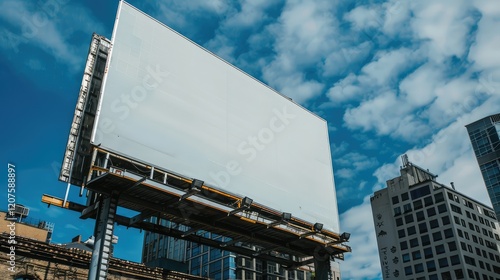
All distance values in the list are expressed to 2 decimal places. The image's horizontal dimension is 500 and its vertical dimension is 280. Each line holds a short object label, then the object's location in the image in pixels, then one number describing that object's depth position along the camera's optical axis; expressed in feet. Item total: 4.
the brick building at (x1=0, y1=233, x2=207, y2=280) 92.12
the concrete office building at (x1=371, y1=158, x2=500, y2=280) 249.84
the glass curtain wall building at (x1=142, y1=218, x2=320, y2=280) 236.63
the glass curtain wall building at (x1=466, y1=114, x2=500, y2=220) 279.20
